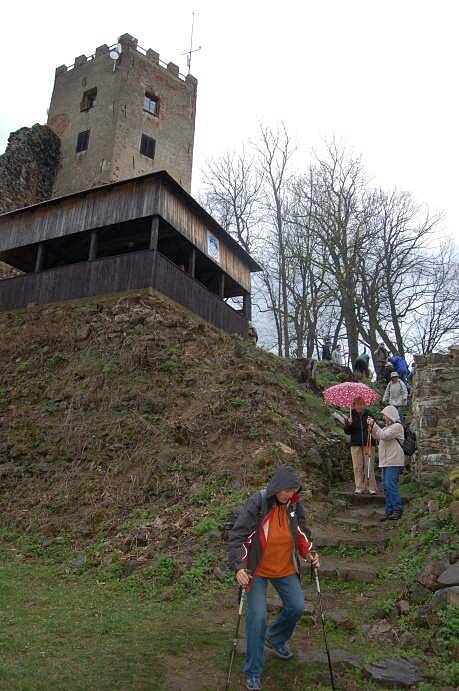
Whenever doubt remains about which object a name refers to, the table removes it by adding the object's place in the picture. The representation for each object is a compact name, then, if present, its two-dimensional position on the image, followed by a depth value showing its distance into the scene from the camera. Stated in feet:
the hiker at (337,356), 82.93
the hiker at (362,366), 64.89
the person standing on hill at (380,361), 63.57
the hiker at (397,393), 36.86
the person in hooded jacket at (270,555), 12.89
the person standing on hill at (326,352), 79.30
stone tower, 76.59
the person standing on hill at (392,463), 25.41
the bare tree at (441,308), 73.10
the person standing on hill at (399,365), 46.19
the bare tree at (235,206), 95.04
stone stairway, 13.57
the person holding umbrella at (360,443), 29.45
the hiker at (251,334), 63.12
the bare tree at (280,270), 89.30
